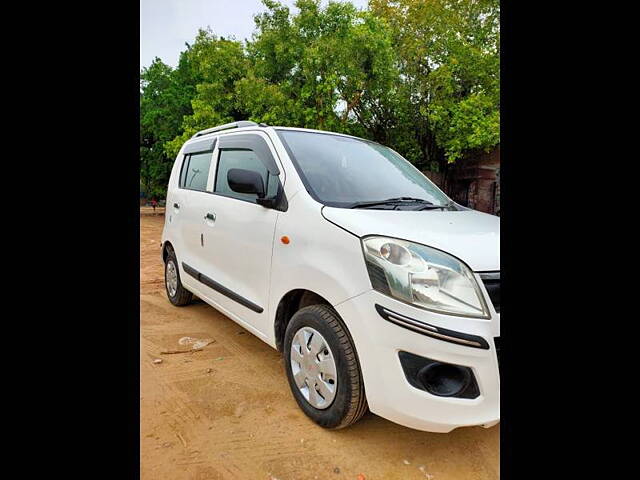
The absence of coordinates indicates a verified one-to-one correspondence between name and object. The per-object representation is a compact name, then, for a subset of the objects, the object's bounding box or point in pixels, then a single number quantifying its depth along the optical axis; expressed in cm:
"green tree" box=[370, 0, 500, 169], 1104
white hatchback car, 167
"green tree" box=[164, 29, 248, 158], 1201
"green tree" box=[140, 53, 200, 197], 1764
